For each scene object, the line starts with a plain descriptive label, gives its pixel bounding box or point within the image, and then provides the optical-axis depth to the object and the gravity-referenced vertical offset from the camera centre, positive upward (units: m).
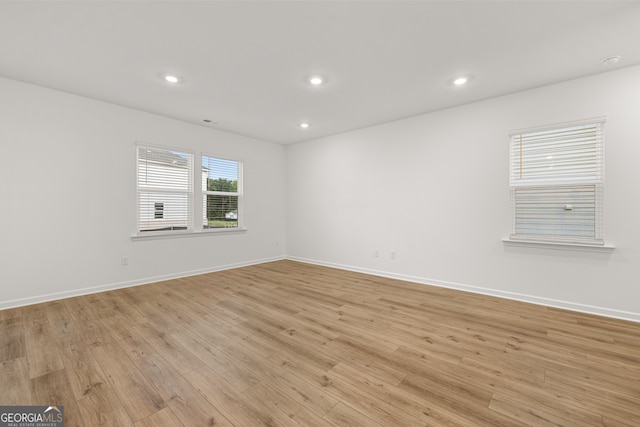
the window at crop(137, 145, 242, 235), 4.19 +0.40
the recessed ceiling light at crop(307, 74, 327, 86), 3.01 +1.63
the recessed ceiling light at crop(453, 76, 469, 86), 3.03 +1.63
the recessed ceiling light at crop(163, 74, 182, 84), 2.98 +1.62
